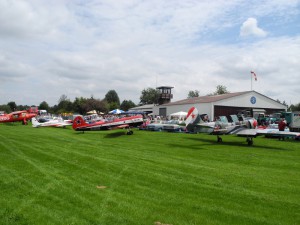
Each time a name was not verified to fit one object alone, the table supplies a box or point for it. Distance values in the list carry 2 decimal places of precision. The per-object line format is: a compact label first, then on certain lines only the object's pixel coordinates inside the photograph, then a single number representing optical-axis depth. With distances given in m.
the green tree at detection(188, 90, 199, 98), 129.65
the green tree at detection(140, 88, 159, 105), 129.50
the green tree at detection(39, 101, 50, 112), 131.12
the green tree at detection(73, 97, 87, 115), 98.62
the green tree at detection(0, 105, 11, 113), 120.96
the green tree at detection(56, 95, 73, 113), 104.75
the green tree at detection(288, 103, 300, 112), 101.12
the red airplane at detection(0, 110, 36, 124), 42.19
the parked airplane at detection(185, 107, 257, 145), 20.84
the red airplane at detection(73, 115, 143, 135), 26.94
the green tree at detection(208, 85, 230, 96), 107.52
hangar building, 50.53
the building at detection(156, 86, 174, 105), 71.06
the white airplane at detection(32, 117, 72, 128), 35.68
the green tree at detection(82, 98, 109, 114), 97.61
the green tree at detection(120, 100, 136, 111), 122.11
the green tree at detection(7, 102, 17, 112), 130.68
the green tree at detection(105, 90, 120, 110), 144.25
